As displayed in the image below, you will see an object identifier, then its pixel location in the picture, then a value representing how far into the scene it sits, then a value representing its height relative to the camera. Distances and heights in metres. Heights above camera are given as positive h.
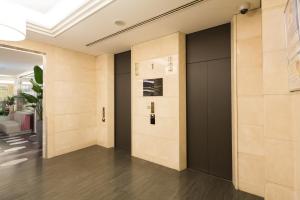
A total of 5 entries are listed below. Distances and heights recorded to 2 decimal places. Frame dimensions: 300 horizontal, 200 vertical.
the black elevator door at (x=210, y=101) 2.84 -0.03
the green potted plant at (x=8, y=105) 8.68 -0.21
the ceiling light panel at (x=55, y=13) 2.46 +1.44
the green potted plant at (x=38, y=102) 4.61 -0.04
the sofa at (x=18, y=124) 6.30 -0.88
